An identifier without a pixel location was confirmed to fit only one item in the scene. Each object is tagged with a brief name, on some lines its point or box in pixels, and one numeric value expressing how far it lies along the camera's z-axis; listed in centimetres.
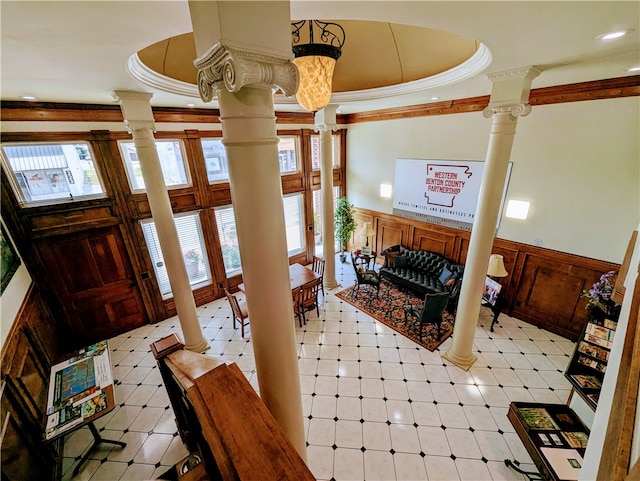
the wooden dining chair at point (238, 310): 450
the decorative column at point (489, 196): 271
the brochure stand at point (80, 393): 249
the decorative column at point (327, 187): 491
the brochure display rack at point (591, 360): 258
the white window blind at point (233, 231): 570
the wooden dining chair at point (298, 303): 474
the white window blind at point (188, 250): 489
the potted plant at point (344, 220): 685
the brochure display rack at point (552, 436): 221
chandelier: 214
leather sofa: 506
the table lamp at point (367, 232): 657
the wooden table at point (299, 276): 486
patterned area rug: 461
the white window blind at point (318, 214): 706
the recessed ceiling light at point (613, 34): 170
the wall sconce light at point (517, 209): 453
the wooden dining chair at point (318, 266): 586
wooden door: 411
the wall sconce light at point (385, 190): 654
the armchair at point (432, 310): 414
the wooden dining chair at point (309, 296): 487
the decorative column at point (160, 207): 314
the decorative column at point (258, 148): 107
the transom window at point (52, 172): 368
